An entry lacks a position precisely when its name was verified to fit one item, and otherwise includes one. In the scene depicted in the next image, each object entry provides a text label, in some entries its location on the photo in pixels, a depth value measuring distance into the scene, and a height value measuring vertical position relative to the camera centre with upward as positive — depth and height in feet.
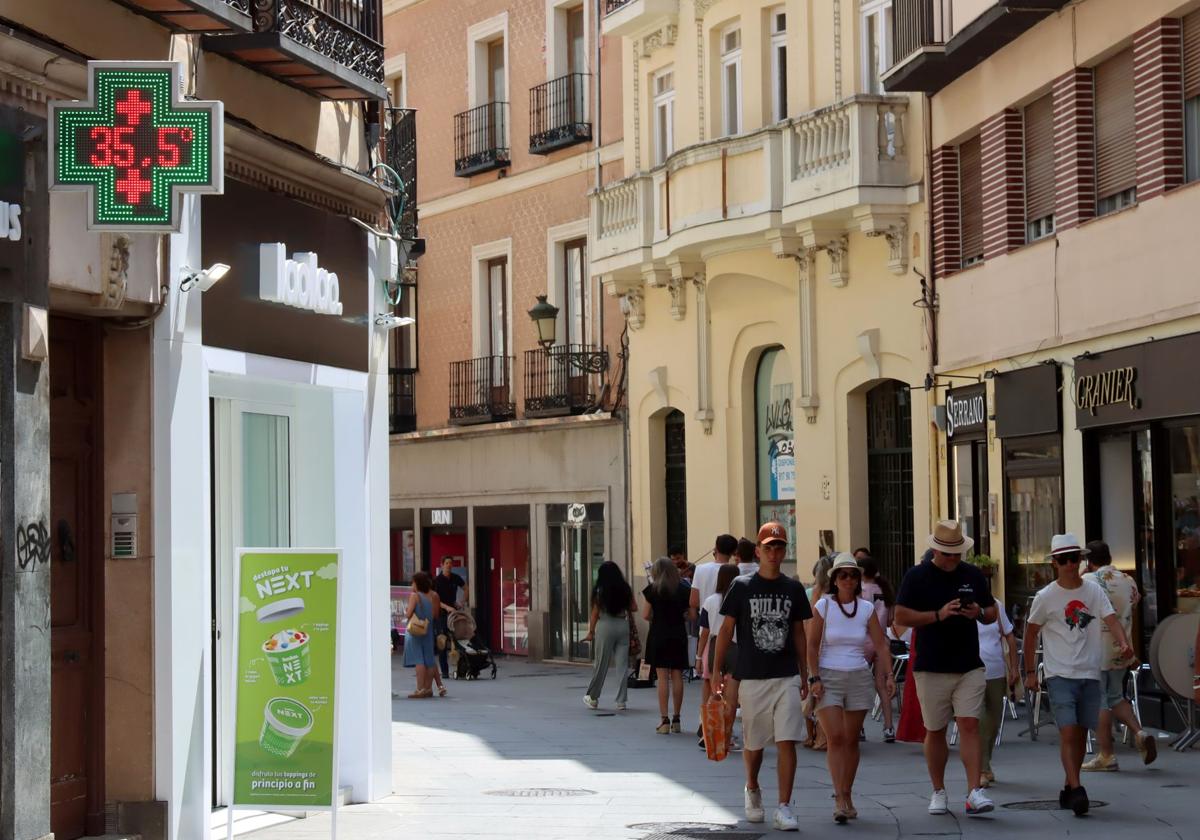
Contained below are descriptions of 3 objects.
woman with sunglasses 43.62 -2.46
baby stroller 96.53 -3.97
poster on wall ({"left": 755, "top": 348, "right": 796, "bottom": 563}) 93.20 +5.30
